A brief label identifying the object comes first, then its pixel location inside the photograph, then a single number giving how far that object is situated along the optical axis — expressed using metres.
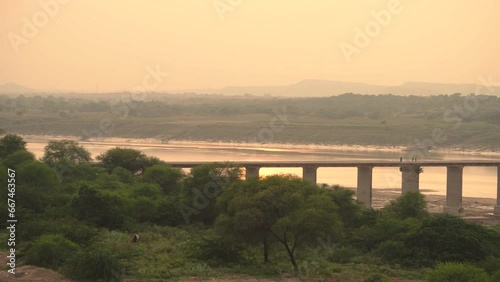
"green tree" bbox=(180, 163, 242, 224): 35.62
